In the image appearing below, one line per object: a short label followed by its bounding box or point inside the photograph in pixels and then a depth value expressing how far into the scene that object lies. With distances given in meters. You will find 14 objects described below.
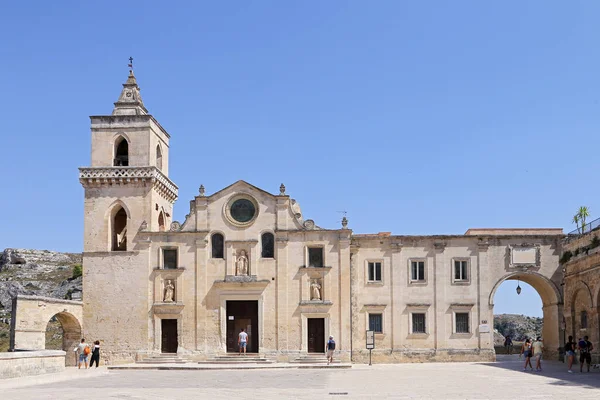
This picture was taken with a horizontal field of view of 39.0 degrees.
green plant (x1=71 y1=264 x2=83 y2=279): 101.56
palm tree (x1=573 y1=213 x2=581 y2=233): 79.91
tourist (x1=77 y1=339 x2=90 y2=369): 41.41
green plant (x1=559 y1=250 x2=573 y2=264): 46.00
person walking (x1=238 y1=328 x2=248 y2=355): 46.84
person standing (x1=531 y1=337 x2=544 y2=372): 37.03
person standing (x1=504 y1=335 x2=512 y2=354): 57.28
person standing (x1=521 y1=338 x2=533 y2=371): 38.25
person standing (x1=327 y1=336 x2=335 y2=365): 43.97
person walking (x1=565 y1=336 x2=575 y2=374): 36.06
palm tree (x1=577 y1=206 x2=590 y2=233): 78.94
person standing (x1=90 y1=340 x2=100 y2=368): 42.12
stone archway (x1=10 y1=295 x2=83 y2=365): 43.69
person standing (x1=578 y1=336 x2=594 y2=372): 35.66
